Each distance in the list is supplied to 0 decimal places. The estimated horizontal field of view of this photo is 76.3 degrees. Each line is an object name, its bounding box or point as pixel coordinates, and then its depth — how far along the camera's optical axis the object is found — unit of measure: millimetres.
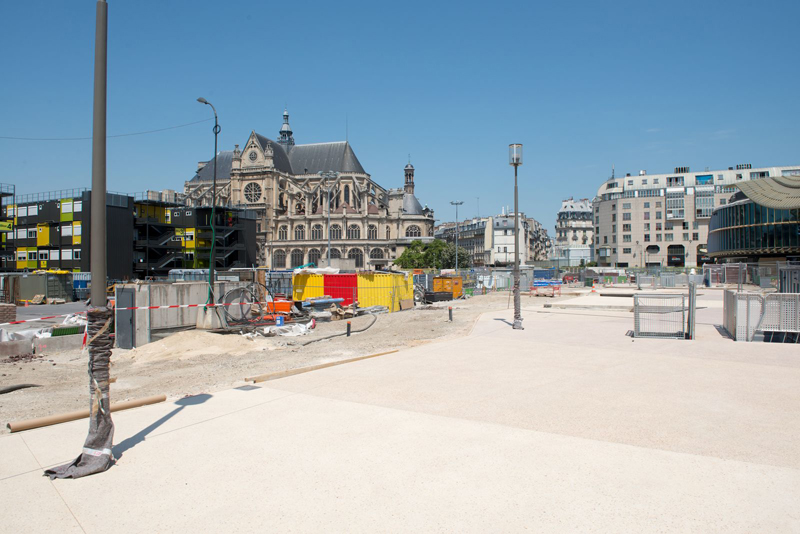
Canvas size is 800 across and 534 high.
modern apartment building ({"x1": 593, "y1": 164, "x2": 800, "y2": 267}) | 98625
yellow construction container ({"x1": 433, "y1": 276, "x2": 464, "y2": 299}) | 33250
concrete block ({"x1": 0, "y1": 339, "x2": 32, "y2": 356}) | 12859
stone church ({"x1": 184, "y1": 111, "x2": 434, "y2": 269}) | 91688
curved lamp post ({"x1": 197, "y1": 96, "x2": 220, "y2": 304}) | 17797
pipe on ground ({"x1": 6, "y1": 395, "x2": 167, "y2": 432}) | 5988
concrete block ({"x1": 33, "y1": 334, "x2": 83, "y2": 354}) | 13883
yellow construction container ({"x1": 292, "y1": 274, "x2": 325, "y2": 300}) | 24578
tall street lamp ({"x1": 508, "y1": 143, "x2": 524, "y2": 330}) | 16188
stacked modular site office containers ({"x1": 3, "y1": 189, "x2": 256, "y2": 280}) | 46594
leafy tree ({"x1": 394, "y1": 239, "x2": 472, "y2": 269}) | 78000
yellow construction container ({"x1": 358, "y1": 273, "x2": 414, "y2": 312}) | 24031
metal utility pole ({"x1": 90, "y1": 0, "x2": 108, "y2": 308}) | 5094
